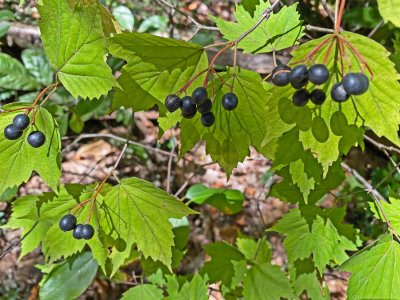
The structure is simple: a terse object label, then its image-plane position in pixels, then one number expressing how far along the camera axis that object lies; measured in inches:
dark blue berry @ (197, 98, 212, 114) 9.7
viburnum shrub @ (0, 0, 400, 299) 9.0
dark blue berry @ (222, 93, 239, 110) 9.7
